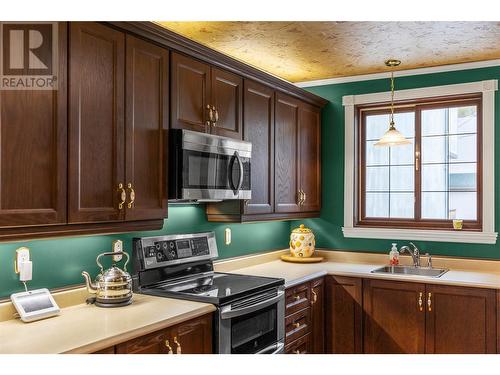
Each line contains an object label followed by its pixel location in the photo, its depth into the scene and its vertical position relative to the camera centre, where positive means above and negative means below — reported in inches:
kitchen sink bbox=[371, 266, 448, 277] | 147.6 -24.4
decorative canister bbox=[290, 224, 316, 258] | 162.1 -17.0
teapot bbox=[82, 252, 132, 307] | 91.5 -18.2
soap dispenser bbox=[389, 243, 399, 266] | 154.6 -20.5
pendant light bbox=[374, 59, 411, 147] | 135.4 +14.9
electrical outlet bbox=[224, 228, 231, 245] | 142.6 -12.9
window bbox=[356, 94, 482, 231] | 152.9 +8.5
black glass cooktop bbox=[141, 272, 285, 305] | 99.0 -21.4
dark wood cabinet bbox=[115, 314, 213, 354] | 78.4 -25.7
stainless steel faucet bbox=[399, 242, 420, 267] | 151.5 -19.4
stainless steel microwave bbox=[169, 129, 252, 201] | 101.8 +5.7
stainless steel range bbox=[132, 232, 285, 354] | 98.5 -21.4
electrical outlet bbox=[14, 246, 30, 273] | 86.6 -11.5
